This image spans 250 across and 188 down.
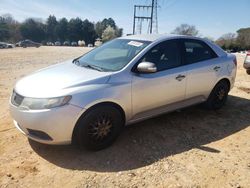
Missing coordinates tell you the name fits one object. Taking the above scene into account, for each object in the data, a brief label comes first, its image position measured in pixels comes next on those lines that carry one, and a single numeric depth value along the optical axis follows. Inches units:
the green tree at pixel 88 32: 2606.6
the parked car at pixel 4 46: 1369.4
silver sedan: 95.0
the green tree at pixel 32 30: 2384.2
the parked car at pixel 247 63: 297.0
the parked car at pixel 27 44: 1655.8
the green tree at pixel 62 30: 2557.0
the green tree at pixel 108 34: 2235.4
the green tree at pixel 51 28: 2557.0
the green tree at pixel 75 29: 2577.5
